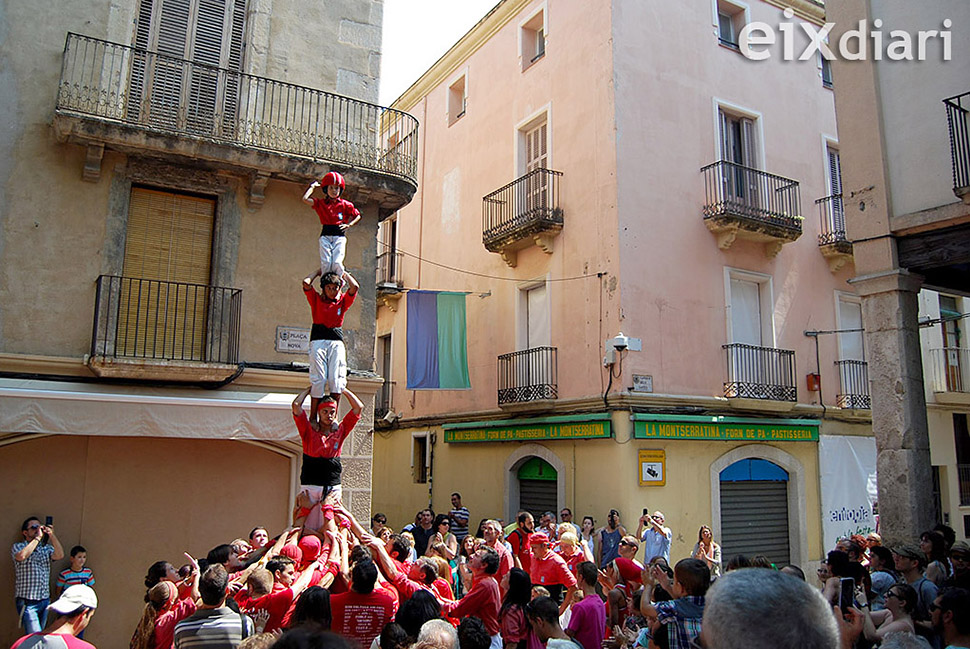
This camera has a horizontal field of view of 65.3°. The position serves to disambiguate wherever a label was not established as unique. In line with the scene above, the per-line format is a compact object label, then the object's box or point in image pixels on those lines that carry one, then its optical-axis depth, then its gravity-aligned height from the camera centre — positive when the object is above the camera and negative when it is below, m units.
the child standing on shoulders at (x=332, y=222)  7.39 +2.33
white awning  9.39 +0.61
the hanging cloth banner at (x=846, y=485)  16.38 -0.41
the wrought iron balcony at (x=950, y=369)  18.64 +2.43
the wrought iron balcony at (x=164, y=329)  10.36 +1.85
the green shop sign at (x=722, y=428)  14.23 +0.73
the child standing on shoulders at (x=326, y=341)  7.32 +1.15
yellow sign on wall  14.09 -0.07
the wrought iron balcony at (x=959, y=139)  8.82 +3.80
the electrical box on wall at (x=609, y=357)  14.45 +2.02
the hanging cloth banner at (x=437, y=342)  15.50 +2.47
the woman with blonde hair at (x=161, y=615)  5.02 -1.06
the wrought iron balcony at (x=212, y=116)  10.68 +5.23
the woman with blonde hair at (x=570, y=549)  7.87 -0.89
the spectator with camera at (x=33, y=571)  9.16 -1.37
